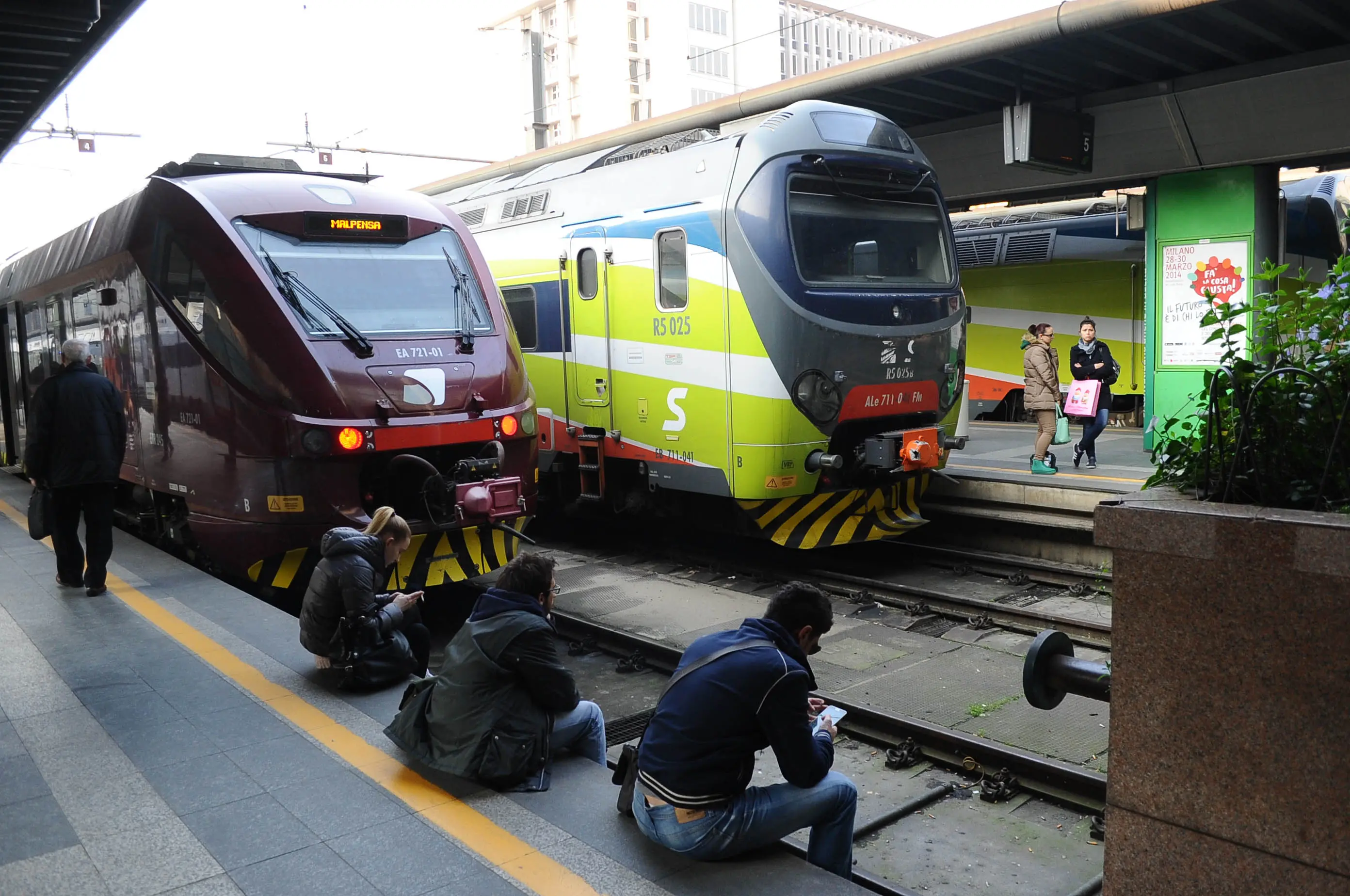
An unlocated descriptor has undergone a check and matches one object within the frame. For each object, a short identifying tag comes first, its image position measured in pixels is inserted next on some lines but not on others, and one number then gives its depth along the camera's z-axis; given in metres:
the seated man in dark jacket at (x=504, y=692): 4.25
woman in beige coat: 11.66
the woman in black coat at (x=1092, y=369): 12.02
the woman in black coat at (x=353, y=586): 5.38
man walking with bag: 7.09
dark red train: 7.00
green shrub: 2.92
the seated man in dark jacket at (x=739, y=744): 3.51
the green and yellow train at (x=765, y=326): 8.48
